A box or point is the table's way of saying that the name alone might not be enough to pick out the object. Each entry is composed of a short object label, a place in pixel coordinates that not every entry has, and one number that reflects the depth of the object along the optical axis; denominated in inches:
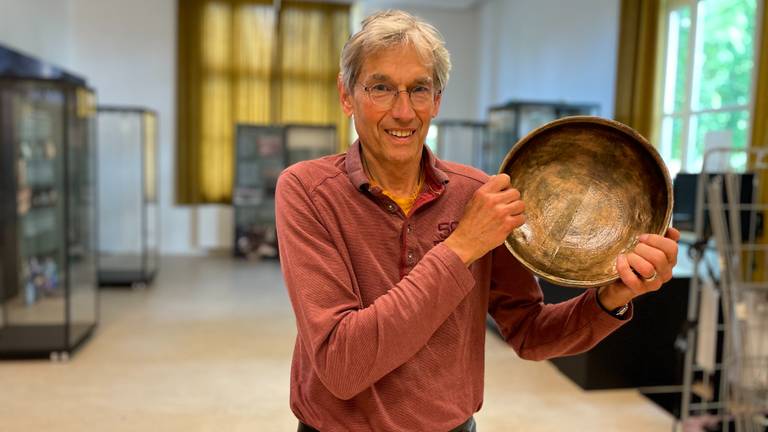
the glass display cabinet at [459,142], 347.6
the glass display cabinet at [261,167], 378.6
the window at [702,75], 185.0
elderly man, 38.5
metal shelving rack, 114.5
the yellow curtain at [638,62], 222.5
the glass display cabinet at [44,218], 184.2
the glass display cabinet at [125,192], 290.0
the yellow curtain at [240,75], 386.6
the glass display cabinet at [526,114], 253.6
